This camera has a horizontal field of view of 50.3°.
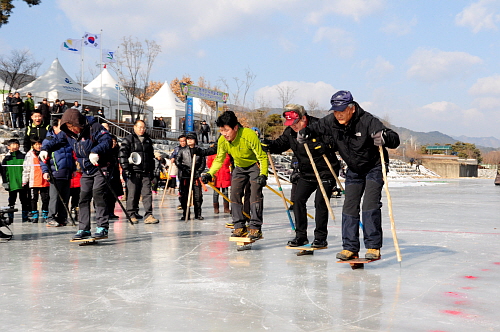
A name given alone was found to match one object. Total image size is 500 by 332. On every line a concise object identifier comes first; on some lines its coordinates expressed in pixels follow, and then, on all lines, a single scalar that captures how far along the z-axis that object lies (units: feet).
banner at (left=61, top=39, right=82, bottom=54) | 107.96
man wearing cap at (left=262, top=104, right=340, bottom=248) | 19.93
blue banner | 118.16
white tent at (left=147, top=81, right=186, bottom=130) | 133.90
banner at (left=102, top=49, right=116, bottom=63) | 127.32
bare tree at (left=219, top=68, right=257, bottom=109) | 175.32
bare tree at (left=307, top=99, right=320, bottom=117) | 211.90
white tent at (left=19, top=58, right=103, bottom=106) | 95.35
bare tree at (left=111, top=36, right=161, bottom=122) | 134.00
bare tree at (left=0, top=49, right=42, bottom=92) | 141.51
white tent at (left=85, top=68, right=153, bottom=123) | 111.95
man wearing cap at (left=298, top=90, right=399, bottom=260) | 16.78
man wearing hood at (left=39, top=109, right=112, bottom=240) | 22.16
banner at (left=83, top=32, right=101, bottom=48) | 113.29
